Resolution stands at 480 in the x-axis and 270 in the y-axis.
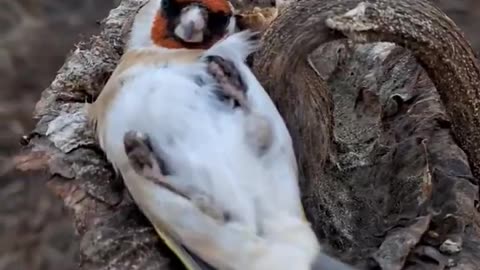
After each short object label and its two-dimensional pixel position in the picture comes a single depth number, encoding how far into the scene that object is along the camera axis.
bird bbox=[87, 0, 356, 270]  0.18
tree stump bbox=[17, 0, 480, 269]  0.18
